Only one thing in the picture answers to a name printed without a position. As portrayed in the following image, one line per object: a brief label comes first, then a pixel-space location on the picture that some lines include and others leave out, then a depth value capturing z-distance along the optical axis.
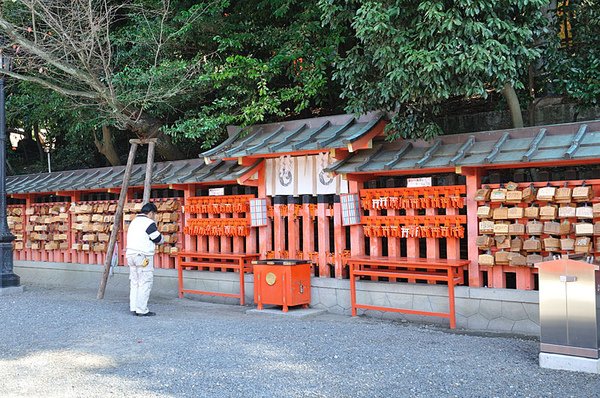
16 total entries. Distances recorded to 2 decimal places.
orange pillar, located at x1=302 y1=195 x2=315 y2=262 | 11.48
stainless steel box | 6.77
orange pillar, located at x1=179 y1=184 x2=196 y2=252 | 13.43
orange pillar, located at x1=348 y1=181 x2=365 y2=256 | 10.82
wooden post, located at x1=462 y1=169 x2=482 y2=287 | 9.55
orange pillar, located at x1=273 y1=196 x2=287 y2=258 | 11.90
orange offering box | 10.87
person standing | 11.12
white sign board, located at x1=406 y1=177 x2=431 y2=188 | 10.09
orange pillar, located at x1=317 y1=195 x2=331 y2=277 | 11.23
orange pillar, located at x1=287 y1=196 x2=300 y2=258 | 11.70
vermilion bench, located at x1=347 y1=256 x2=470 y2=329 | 9.47
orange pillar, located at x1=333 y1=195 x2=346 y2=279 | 10.99
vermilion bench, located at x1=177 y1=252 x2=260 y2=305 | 12.18
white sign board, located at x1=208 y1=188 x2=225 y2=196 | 12.97
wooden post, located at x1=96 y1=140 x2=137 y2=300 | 13.11
